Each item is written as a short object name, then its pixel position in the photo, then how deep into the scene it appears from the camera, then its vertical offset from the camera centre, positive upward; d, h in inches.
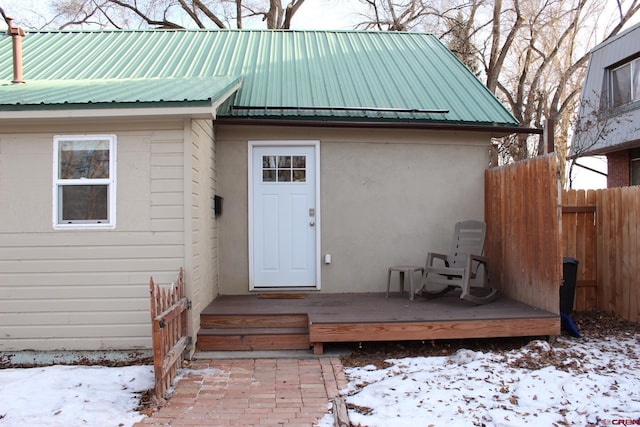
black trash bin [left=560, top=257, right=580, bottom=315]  225.3 -30.4
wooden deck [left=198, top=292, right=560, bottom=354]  196.7 -43.5
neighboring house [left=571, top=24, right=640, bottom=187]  410.6 +101.0
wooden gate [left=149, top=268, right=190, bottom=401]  149.9 -37.8
